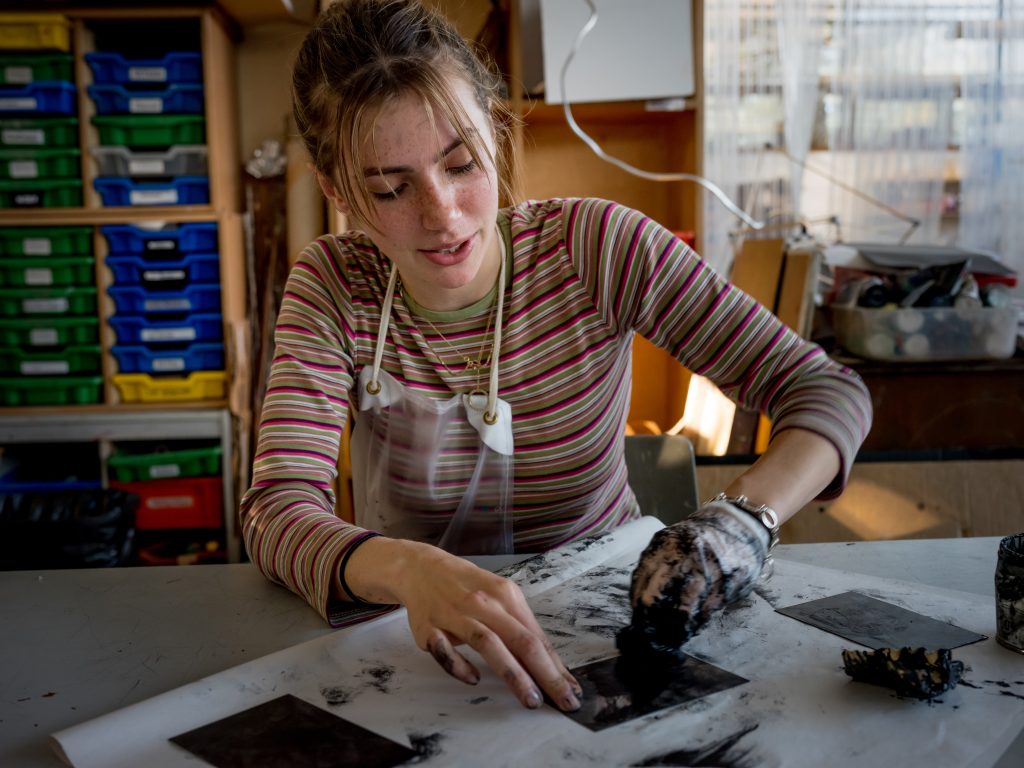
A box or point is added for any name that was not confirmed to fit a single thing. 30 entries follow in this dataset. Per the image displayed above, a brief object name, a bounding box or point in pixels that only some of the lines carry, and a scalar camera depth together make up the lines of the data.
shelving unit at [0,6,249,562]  2.56
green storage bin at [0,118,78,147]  2.55
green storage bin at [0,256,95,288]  2.61
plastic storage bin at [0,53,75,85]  2.52
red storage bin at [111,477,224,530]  2.68
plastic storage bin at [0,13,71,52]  2.46
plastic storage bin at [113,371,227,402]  2.67
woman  0.94
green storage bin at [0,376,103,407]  2.65
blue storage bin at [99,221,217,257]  2.61
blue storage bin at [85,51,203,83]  2.54
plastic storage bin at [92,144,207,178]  2.59
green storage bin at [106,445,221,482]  2.66
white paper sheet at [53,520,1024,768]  0.60
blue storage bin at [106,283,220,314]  2.65
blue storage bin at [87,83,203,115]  2.56
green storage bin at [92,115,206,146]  2.58
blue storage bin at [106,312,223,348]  2.66
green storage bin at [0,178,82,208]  2.58
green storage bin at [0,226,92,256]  2.61
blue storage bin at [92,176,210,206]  2.60
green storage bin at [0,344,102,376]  2.64
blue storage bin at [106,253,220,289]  2.63
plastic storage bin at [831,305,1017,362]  2.04
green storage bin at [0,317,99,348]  2.63
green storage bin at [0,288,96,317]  2.62
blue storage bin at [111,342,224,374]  2.67
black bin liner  1.91
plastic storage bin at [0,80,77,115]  2.52
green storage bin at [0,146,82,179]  2.57
